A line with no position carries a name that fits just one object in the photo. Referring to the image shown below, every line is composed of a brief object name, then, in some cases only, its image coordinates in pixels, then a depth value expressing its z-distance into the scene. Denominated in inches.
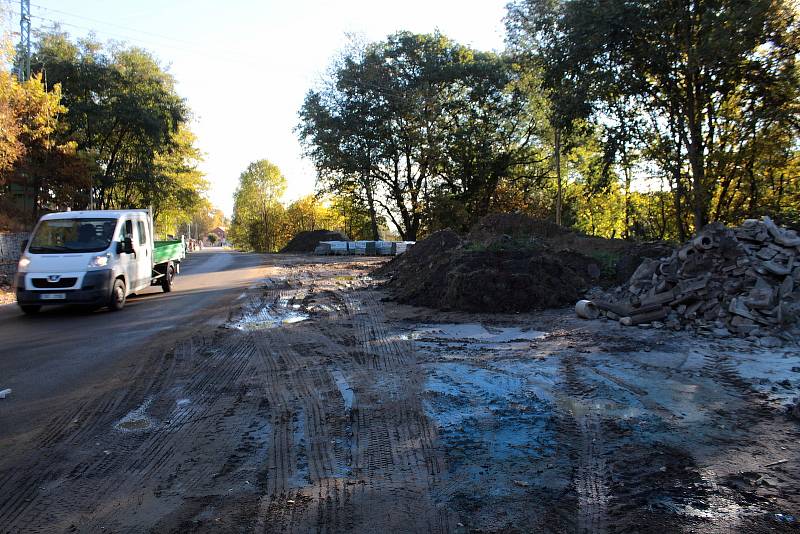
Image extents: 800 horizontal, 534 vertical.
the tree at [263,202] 3344.0
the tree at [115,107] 1257.4
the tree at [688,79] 646.5
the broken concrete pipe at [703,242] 405.3
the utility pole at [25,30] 938.1
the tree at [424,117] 1526.8
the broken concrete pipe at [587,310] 410.0
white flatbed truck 436.1
